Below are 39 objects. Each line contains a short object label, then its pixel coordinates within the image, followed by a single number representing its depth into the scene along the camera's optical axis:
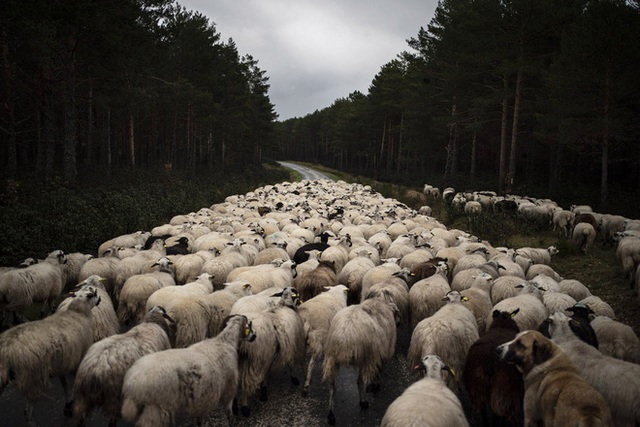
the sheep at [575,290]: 9.25
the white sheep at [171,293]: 7.59
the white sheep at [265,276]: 9.31
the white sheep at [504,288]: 8.86
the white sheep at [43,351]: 5.32
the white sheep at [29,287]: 8.21
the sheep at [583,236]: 15.32
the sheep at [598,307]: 7.74
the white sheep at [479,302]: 7.95
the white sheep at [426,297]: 8.33
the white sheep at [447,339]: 6.11
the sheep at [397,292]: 8.26
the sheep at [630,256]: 11.45
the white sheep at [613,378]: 4.68
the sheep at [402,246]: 13.06
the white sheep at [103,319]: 7.19
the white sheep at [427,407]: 3.99
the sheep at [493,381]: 5.34
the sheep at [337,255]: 11.97
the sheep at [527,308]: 7.27
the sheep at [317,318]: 7.07
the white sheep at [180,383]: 4.61
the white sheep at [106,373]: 5.01
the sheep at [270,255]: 11.80
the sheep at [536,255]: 13.26
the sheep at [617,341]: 6.25
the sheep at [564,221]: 18.42
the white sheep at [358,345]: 6.19
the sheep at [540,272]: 10.76
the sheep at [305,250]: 12.84
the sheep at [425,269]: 10.12
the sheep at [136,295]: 8.34
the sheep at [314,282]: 9.56
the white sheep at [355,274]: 10.34
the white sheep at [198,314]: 6.89
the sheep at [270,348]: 6.16
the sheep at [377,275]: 9.58
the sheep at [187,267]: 10.49
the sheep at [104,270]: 9.86
